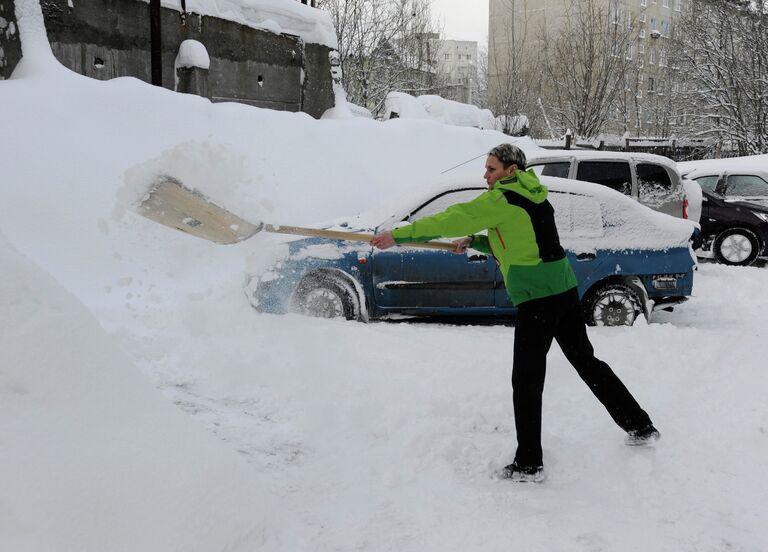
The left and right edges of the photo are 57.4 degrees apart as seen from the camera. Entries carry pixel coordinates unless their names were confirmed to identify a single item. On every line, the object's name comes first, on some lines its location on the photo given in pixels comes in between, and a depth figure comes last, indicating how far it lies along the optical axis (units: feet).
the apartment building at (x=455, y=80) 110.96
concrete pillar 43.73
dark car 39.32
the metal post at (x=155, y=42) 39.56
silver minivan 31.22
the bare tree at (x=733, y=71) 90.07
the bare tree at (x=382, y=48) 79.10
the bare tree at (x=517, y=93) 82.74
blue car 22.61
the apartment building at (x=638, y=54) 97.45
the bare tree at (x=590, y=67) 79.15
